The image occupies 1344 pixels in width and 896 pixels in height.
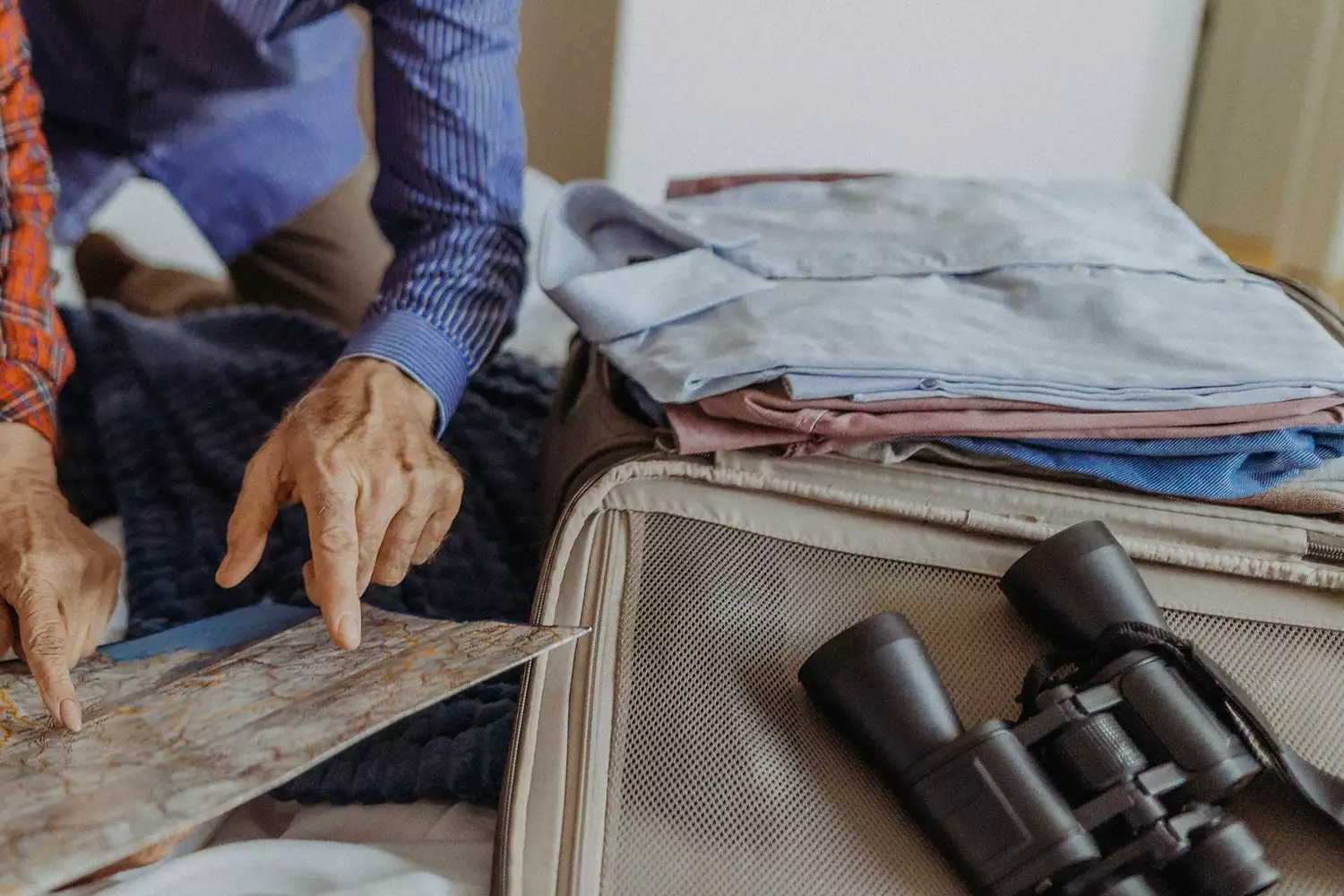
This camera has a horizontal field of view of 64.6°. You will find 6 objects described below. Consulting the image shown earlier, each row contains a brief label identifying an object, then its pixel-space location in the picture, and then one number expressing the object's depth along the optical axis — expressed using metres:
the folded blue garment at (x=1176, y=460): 0.68
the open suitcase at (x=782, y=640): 0.53
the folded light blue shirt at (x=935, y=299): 0.67
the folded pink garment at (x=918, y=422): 0.66
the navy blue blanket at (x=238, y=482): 0.64
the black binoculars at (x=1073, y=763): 0.51
